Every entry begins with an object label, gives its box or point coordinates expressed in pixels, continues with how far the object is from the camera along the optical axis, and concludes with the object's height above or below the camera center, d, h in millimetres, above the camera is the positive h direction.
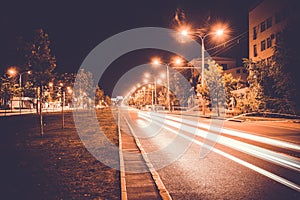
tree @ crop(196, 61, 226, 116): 35344 +1974
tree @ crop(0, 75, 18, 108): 40375 +2314
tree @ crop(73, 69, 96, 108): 68250 +3987
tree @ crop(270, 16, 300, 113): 22938 +3321
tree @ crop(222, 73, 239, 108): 35719 +2494
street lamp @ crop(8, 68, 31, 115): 38162 +4685
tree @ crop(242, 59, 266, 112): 27847 +1564
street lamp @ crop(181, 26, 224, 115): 31003 +8289
